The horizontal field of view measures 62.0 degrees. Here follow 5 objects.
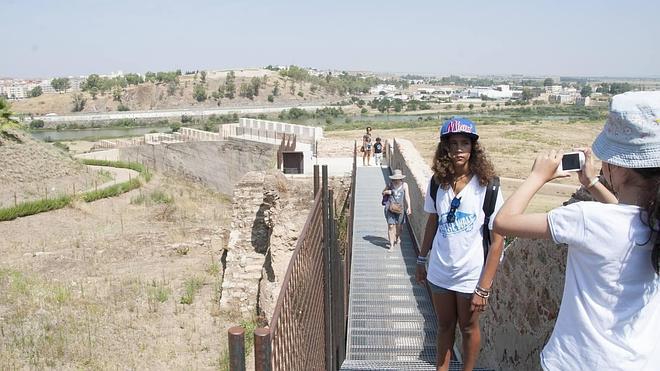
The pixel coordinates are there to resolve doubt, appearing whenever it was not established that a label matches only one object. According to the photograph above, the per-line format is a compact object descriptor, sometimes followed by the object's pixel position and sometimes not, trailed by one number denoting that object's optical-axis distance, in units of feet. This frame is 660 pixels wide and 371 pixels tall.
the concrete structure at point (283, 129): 80.18
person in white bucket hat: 6.07
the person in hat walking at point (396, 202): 25.49
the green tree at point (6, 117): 77.03
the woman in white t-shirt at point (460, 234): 10.98
